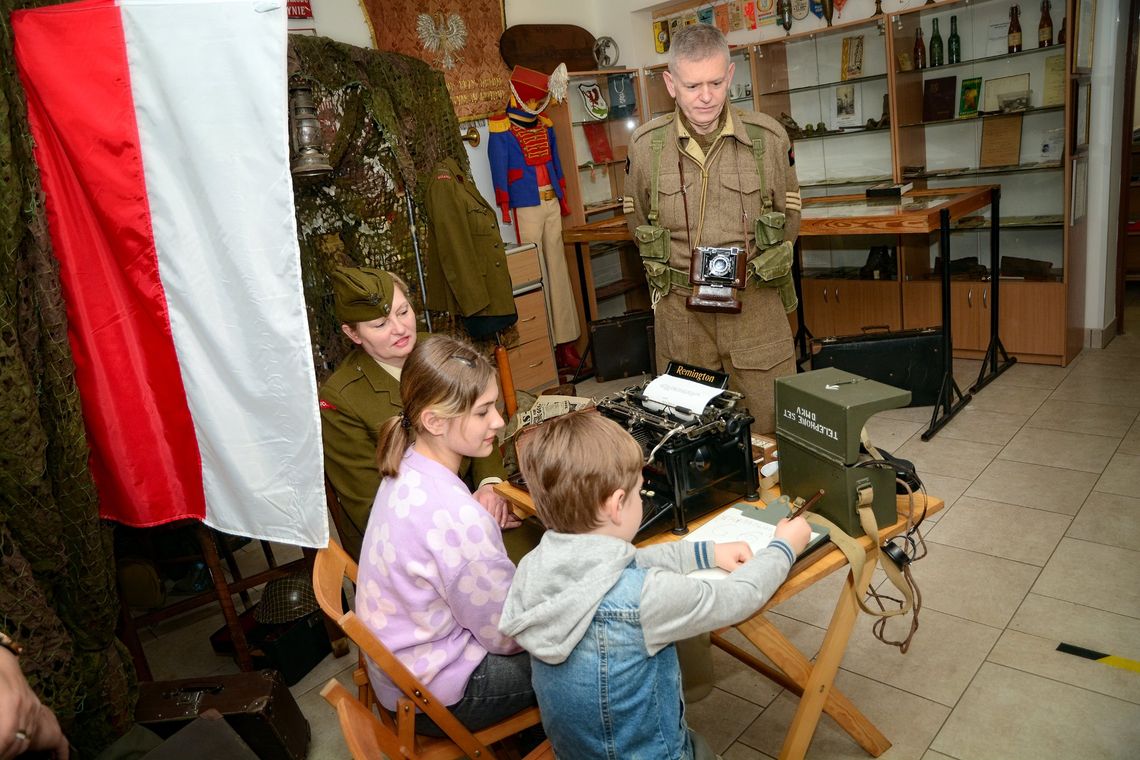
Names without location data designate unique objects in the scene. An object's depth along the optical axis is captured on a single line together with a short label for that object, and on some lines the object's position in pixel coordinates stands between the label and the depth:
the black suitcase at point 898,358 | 4.05
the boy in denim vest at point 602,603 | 1.34
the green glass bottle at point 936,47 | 4.77
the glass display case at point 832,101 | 5.07
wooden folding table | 1.61
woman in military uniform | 2.33
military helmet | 2.76
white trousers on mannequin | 5.43
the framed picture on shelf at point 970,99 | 4.74
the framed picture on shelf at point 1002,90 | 4.54
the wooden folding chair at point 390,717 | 1.39
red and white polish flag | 1.56
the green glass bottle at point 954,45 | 4.69
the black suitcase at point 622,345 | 5.17
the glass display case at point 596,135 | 5.55
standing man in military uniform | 2.88
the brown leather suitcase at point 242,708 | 2.17
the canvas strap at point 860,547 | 1.60
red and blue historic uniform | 5.29
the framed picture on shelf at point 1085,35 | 4.14
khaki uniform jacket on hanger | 4.45
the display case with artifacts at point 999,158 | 4.46
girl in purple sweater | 1.61
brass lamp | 3.72
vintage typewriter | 1.76
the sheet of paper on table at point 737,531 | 1.64
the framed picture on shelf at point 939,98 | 4.83
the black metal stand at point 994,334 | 4.14
